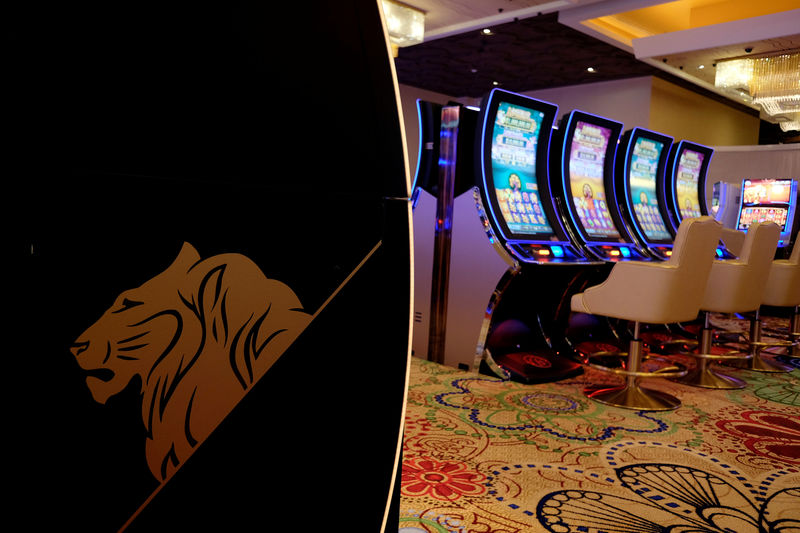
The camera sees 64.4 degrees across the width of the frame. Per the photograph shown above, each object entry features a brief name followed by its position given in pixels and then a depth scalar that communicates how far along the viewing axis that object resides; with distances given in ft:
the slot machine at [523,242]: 11.30
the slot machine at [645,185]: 14.61
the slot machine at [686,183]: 16.61
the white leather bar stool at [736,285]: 11.98
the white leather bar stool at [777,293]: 14.15
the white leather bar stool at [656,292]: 9.78
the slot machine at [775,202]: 23.48
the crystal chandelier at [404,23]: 22.44
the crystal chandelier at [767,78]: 25.18
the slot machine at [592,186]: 12.78
